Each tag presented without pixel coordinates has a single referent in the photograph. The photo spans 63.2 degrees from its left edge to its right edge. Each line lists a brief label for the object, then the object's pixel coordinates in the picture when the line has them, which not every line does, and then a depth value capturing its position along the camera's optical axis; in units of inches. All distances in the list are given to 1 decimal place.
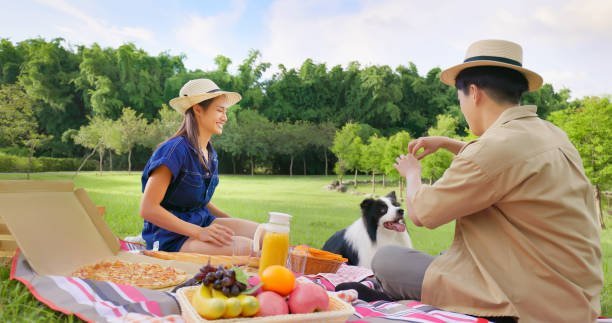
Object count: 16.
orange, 60.5
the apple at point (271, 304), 57.4
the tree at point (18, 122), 438.0
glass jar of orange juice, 72.2
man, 62.1
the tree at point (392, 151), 387.2
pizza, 88.0
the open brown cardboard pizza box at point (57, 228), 89.3
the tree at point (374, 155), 403.2
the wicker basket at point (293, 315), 55.6
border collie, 133.6
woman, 104.4
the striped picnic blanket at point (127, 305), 68.6
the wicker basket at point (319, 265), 104.0
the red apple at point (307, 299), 58.7
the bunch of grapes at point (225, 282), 57.3
